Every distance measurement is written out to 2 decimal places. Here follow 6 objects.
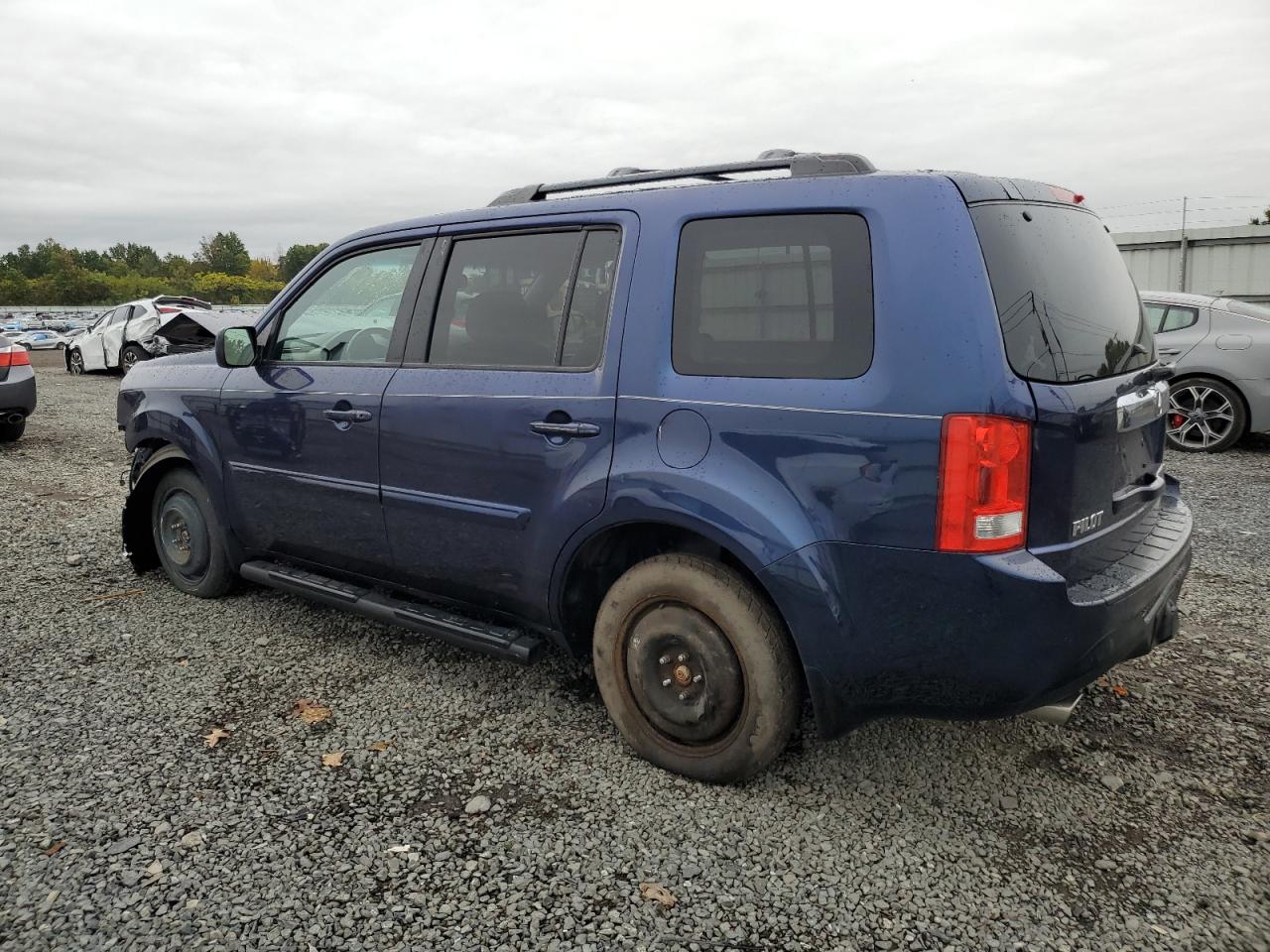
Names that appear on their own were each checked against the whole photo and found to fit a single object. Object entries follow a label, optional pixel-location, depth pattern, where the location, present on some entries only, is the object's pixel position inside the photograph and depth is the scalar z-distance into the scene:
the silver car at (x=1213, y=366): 8.20
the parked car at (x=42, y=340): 34.78
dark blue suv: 2.35
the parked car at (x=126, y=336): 18.20
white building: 15.75
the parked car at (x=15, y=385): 9.77
